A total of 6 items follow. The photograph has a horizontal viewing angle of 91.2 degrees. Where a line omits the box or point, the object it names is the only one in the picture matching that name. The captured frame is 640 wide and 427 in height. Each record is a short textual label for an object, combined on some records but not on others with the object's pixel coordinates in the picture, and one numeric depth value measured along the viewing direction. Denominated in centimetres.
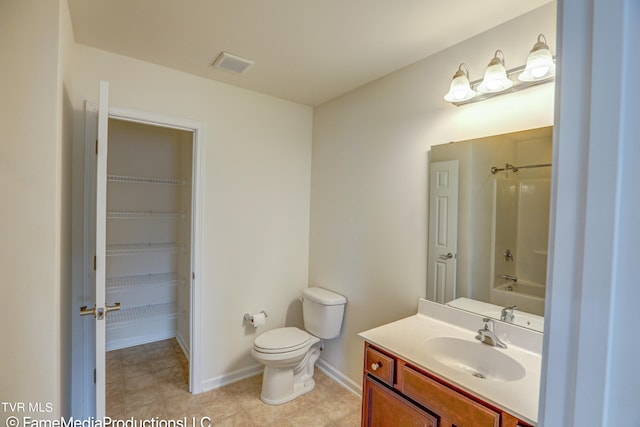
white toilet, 227
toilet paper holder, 262
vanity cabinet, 116
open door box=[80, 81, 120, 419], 156
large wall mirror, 149
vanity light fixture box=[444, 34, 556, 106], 137
